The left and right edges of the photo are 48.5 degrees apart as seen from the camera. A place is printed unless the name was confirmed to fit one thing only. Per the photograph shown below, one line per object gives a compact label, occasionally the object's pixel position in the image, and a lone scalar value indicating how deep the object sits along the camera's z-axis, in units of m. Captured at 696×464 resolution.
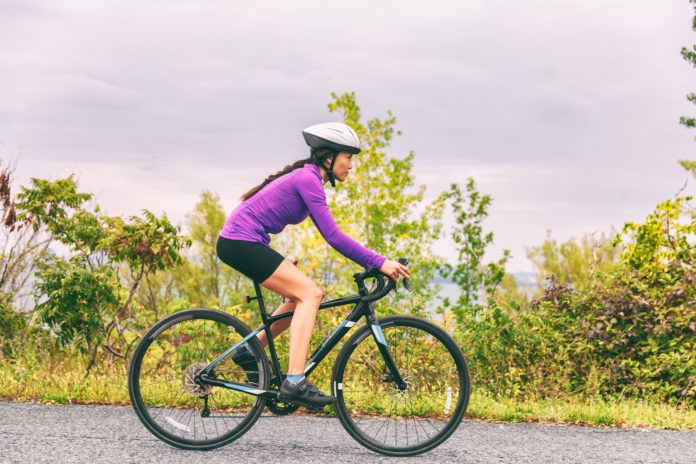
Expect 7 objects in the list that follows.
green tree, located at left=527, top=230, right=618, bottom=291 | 34.47
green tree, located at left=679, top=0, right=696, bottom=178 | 25.52
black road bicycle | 5.07
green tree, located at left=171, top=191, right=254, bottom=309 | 36.09
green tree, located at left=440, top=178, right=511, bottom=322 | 14.95
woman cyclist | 4.89
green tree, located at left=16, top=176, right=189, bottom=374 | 7.33
